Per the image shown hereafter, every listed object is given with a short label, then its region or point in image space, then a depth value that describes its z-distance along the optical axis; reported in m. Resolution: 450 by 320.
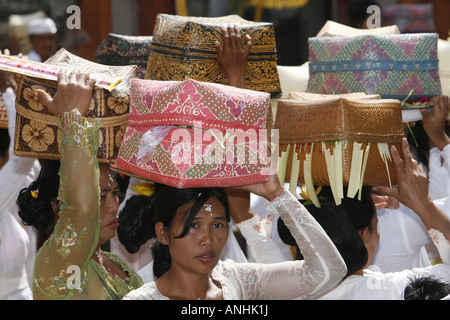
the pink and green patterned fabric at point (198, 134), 4.43
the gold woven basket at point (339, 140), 5.23
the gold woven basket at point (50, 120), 4.87
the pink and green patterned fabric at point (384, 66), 6.16
